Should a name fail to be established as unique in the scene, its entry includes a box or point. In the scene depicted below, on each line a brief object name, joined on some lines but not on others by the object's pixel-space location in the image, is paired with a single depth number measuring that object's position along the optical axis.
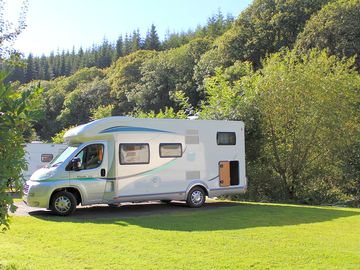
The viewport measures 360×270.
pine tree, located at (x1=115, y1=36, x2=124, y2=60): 114.11
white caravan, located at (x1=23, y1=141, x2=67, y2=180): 22.84
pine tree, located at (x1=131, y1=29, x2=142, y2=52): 110.06
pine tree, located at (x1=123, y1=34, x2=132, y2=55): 114.08
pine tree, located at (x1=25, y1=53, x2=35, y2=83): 95.62
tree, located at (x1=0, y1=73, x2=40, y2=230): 4.54
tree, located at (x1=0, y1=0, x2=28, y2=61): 5.57
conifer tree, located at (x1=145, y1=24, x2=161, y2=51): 105.31
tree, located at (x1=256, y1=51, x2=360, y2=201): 17.53
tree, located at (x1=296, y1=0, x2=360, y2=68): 33.16
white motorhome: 12.62
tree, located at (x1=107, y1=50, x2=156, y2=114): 63.78
